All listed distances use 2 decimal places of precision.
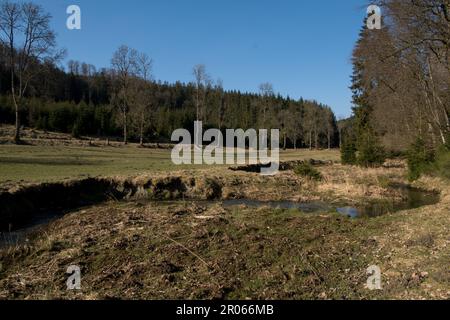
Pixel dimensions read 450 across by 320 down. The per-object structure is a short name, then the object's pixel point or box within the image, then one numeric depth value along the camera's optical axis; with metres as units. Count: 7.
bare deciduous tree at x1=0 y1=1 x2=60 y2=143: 36.38
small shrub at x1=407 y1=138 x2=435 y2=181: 26.30
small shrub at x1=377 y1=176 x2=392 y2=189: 24.28
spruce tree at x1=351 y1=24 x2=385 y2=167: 34.22
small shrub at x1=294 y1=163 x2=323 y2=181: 25.79
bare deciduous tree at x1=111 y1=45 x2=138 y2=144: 51.19
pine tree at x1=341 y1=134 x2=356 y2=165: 38.34
